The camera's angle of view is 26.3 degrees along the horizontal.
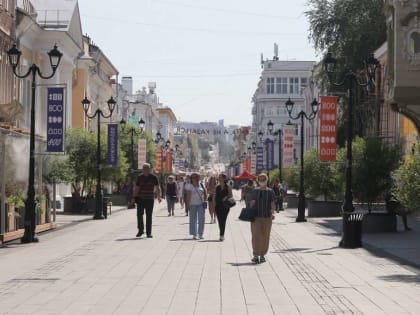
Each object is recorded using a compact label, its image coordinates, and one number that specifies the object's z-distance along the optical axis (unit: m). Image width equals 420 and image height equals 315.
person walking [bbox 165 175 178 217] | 37.91
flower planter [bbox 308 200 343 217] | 38.97
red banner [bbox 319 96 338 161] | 32.31
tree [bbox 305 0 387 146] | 51.56
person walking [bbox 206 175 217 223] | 29.47
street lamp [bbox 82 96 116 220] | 35.53
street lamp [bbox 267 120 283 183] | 54.51
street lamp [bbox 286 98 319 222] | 35.09
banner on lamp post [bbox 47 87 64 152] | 27.30
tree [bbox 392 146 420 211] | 17.78
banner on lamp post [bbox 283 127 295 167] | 49.50
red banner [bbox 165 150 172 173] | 83.78
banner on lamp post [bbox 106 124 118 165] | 42.88
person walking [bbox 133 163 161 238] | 22.75
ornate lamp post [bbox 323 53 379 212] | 22.27
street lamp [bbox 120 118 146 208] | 54.56
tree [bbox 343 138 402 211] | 27.45
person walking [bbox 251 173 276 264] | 17.08
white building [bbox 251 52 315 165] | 125.19
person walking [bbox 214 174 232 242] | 22.91
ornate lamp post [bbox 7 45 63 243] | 21.72
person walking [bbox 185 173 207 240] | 22.89
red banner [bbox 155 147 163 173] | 70.88
